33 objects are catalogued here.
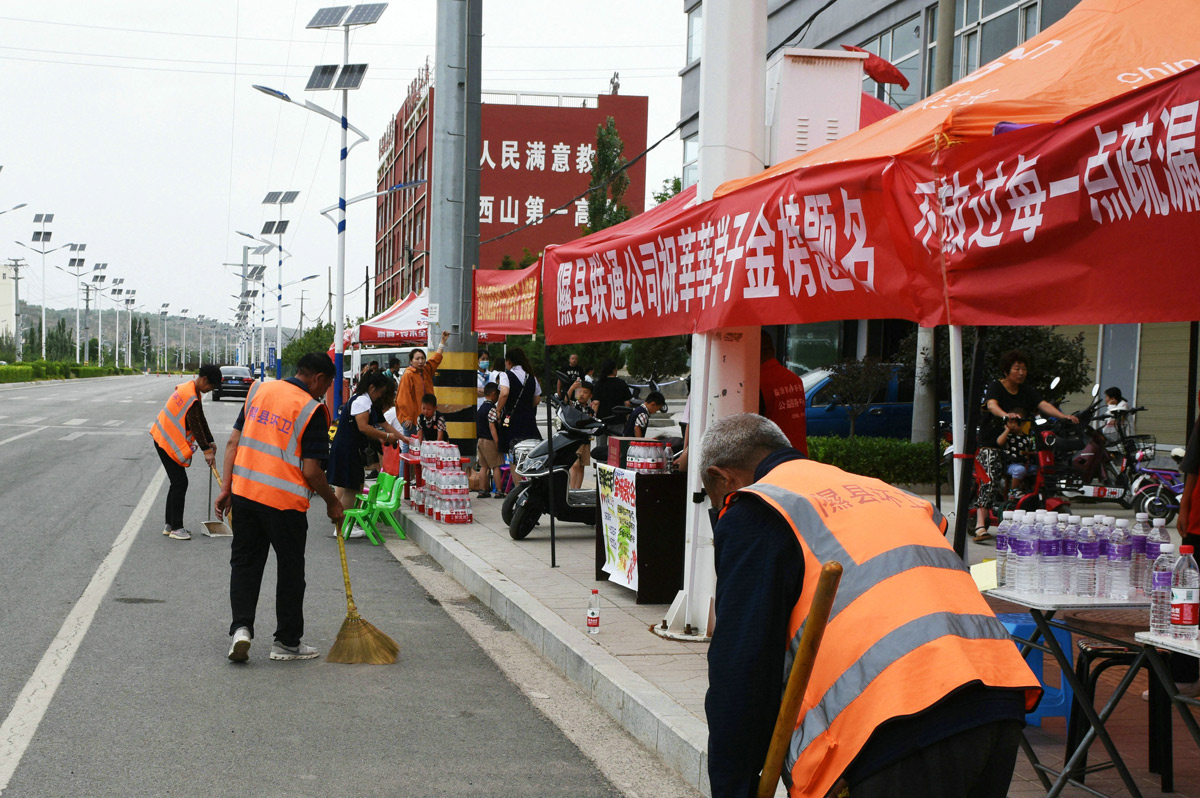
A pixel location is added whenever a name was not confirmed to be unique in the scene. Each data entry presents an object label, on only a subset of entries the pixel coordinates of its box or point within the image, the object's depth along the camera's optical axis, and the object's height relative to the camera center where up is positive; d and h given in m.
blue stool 5.04 -1.38
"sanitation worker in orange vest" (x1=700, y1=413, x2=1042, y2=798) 2.39 -0.67
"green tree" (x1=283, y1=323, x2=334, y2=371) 62.56 -0.06
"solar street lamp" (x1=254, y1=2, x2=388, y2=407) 24.03 +5.81
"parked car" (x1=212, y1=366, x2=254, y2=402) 51.37 -2.05
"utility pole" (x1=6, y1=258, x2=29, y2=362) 77.94 +3.86
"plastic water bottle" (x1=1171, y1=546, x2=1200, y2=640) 3.85 -0.84
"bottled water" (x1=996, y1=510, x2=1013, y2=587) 4.48 -0.78
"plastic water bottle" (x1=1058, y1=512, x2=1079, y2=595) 4.30 -0.74
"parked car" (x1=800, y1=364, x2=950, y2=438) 18.97 -0.96
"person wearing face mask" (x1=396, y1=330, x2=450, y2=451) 14.52 -0.60
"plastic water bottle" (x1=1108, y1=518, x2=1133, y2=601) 4.31 -0.79
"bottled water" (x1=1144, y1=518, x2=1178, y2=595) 4.30 -0.69
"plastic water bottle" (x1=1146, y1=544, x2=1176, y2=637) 3.93 -0.83
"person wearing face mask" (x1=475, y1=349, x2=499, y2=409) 20.57 -0.55
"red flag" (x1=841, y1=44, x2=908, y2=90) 8.30 +2.15
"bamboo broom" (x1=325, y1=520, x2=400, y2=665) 6.77 -1.85
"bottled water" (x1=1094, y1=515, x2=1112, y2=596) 4.31 -0.80
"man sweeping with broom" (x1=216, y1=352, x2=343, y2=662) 6.70 -0.89
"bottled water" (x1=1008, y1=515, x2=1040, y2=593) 4.33 -0.77
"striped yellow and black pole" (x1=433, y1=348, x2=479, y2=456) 14.24 -0.64
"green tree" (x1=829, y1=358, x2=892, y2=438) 17.14 -0.35
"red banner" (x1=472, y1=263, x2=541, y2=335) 10.21 +0.43
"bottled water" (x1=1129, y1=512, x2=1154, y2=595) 4.35 -0.79
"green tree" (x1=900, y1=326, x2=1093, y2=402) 16.38 +0.12
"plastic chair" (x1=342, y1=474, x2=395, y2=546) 11.84 -1.85
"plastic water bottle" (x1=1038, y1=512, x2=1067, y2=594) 4.29 -0.76
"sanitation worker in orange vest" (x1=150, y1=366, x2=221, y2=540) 11.12 -1.02
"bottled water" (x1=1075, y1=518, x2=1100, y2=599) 4.28 -0.76
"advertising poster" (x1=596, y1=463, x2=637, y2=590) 8.00 -1.30
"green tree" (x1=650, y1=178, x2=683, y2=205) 35.03 +5.18
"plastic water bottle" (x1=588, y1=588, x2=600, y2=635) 6.91 -1.65
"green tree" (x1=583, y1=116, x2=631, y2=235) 33.41 +5.15
